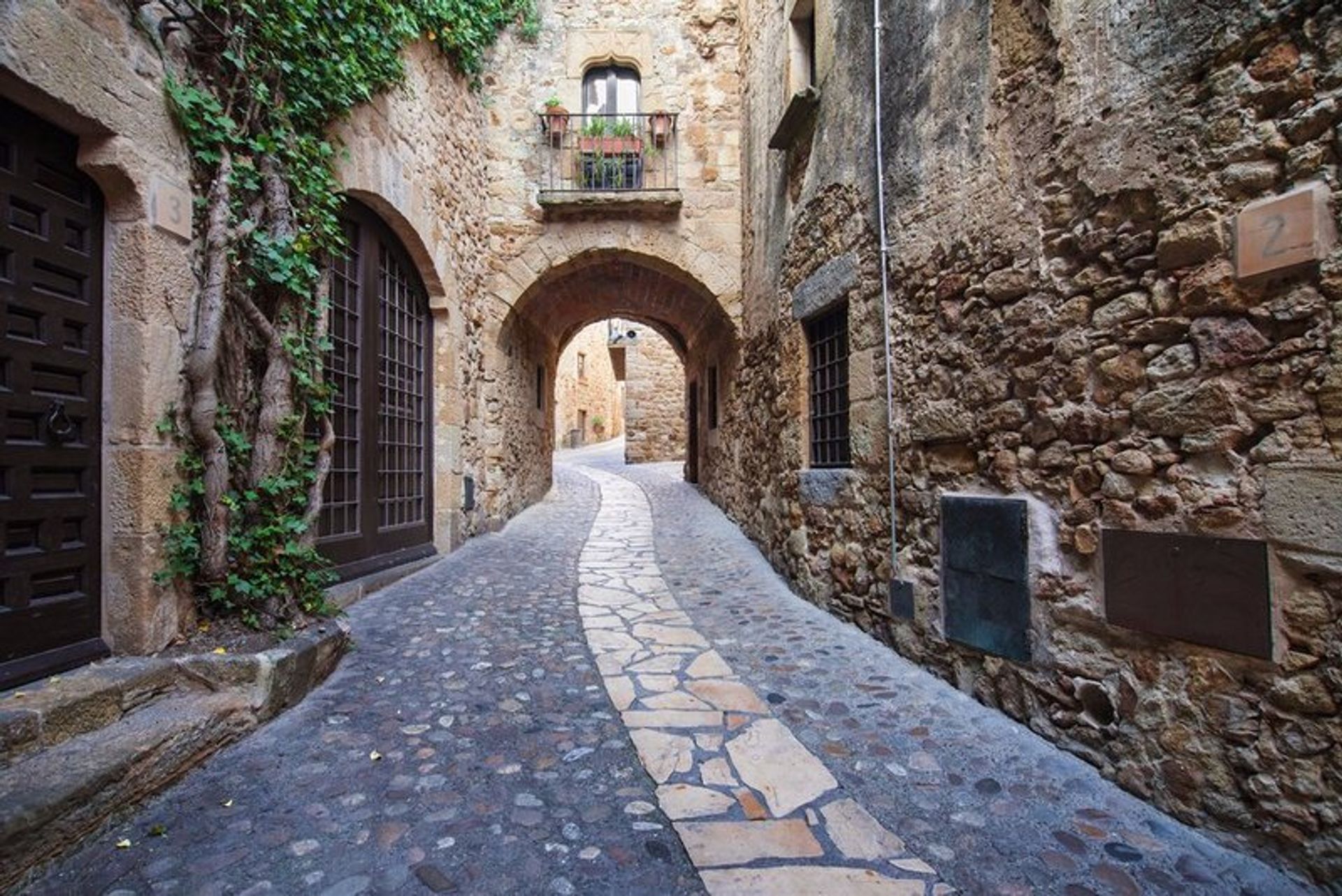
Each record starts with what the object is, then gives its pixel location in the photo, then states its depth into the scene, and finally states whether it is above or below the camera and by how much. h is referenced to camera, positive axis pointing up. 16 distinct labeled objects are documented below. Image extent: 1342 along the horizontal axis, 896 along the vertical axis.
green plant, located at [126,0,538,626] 2.63 +0.83
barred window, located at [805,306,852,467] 4.20 +0.48
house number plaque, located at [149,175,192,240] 2.44 +1.04
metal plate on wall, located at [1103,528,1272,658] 1.70 -0.41
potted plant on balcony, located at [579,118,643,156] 7.00 +3.63
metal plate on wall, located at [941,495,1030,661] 2.46 -0.50
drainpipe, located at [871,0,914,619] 3.15 +0.32
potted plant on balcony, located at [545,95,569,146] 6.86 +3.81
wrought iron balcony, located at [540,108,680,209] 6.98 +3.50
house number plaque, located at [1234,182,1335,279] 1.56 +0.59
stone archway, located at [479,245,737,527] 7.09 +1.78
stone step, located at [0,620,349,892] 1.63 -0.90
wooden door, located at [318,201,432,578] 4.29 +0.41
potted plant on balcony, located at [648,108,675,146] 7.00 +3.82
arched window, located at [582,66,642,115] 7.35 +4.41
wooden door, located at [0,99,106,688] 2.08 +0.21
